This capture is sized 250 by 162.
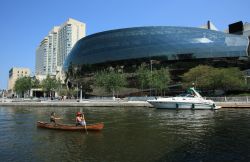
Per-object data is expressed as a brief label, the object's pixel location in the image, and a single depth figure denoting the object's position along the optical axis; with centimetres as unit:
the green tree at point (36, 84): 10196
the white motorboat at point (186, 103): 3929
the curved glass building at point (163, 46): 7149
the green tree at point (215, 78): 5096
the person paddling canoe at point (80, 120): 1984
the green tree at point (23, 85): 9283
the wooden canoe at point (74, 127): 1958
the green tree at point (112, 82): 6016
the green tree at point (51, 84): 8512
